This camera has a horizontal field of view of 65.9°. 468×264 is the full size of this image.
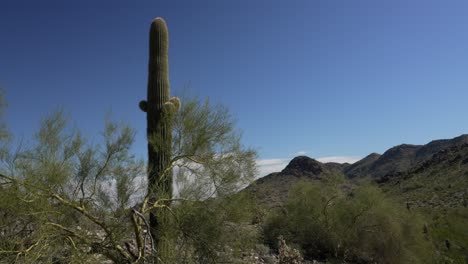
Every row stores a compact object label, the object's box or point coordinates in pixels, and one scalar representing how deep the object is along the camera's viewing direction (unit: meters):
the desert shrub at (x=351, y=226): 12.91
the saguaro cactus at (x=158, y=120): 6.86
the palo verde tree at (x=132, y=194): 5.62
